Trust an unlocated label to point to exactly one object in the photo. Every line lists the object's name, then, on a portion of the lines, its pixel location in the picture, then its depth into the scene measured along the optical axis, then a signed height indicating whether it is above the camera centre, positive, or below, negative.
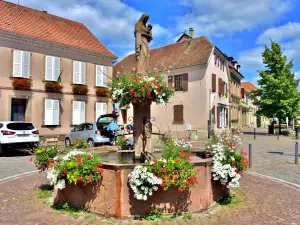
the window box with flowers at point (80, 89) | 21.31 +2.65
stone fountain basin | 4.90 -1.28
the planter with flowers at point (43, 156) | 6.72 -0.75
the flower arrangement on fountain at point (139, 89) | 5.83 +0.74
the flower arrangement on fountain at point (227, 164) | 5.47 -0.76
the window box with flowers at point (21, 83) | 18.19 +2.61
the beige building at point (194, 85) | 25.44 +3.76
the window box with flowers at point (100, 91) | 22.87 +2.64
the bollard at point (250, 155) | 10.67 -1.13
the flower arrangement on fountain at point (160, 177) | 4.61 -0.85
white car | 12.98 -0.53
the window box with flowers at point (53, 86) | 19.78 +2.65
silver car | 14.71 -0.51
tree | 29.59 +4.04
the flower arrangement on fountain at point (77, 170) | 4.91 -0.79
